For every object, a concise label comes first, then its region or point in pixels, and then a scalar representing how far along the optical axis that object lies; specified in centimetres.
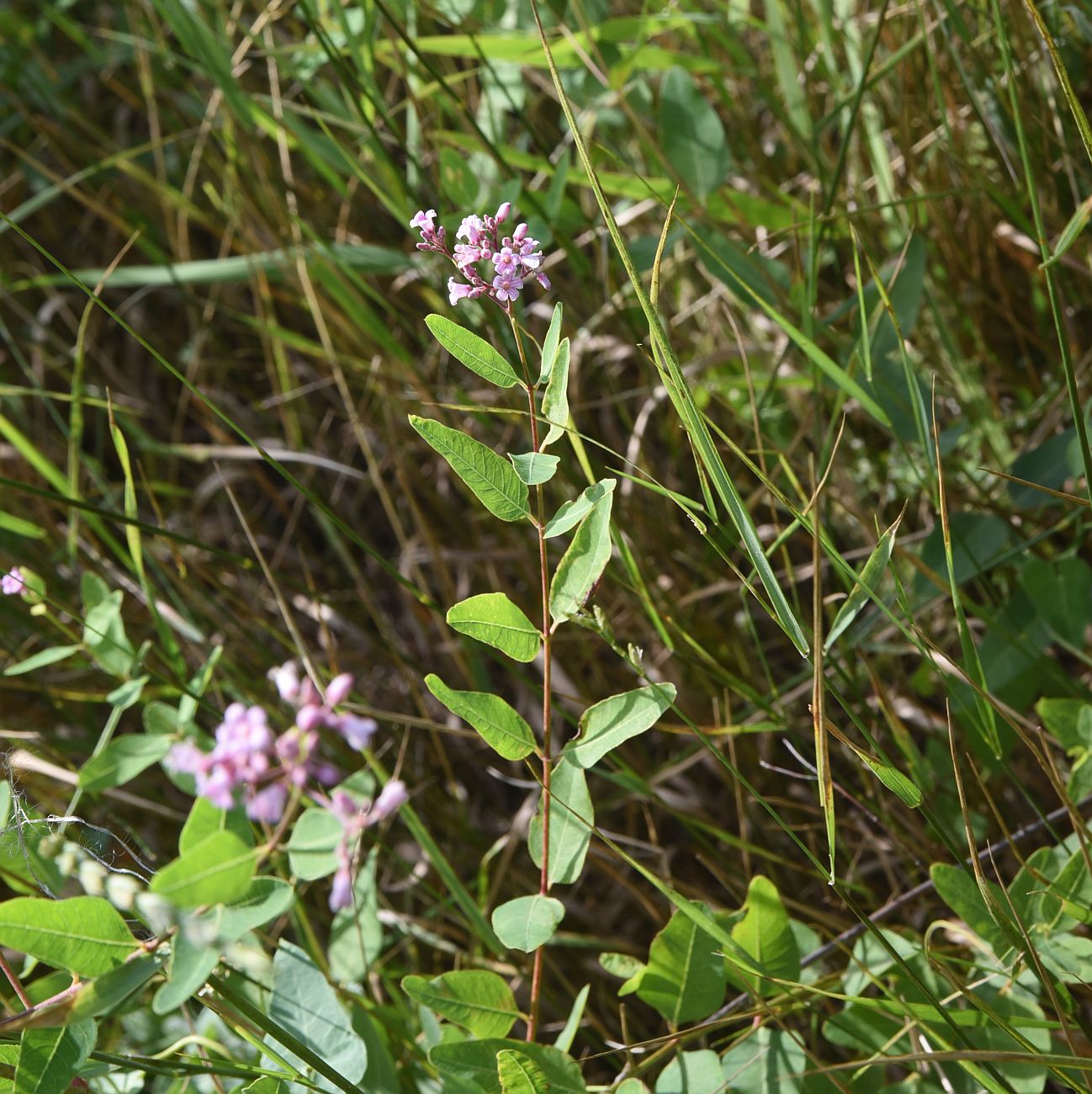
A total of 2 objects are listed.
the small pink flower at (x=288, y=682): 61
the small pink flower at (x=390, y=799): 61
